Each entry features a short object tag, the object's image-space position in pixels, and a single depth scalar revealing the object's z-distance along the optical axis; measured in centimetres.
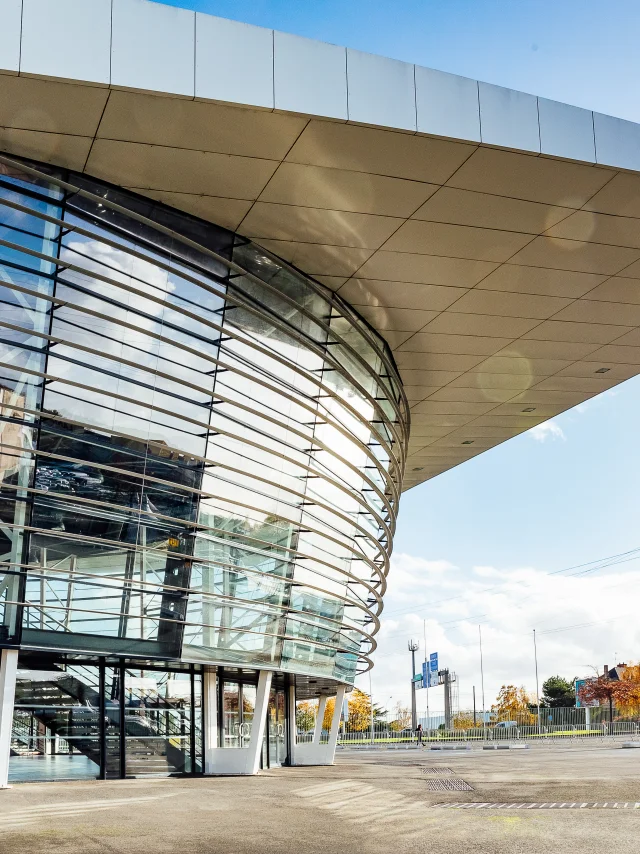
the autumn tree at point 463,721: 7127
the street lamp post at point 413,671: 7375
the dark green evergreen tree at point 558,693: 12031
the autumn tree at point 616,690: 9100
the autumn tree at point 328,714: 8489
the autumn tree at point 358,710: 9681
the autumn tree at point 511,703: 9222
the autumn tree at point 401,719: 10619
